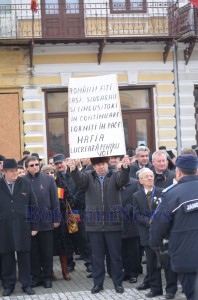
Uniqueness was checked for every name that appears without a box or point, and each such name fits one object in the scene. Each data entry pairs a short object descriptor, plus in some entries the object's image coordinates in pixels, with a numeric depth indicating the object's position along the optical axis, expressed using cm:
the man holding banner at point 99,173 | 881
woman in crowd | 1003
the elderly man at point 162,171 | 950
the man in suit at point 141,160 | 1116
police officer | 607
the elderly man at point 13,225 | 923
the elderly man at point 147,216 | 867
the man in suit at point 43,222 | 970
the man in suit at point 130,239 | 966
